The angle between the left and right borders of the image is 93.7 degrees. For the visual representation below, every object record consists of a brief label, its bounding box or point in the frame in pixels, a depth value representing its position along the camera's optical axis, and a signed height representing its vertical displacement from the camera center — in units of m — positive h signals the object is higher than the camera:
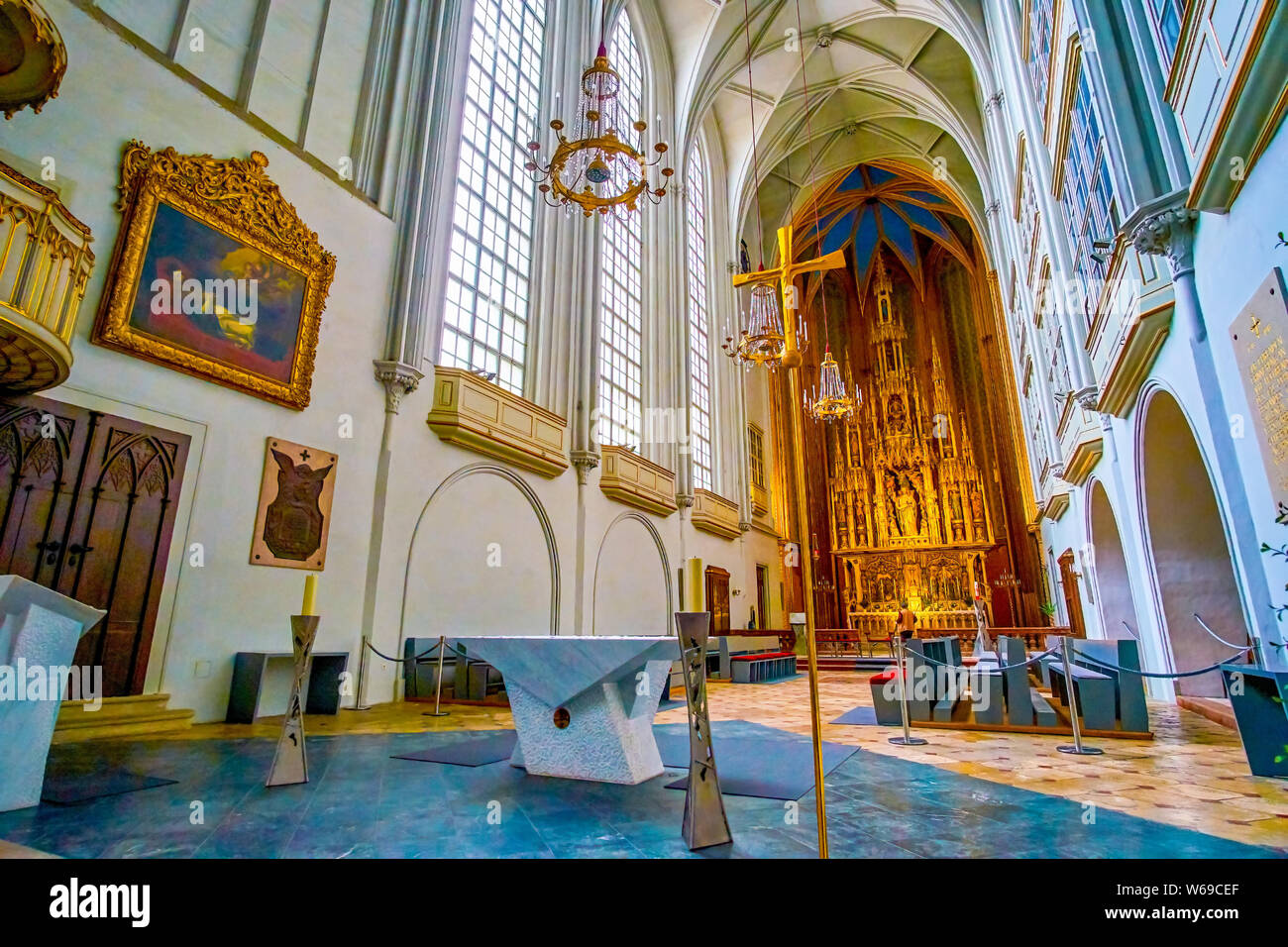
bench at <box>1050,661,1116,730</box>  5.01 -0.61
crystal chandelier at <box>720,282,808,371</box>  9.53 +4.55
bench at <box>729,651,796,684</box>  10.88 -0.78
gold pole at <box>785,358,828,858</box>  1.49 -0.29
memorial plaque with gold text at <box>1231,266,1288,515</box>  3.33 +1.48
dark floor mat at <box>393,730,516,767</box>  4.00 -0.87
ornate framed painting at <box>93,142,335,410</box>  5.77 +3.61
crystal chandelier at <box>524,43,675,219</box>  6.59 +5.27
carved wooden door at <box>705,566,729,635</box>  15.09 +0.69
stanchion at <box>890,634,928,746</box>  4.66 -0.88
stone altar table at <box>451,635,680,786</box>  3.35 -0.44
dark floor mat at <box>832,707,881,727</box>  5.83 -0.91
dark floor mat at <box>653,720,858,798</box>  3.26 -0.86
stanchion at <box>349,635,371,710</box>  6.91 -0.54
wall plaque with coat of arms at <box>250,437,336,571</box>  6.53 +1.29
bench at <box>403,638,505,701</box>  7.41 -0.63
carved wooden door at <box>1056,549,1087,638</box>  13.10 +0.63
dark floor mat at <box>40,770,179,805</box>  3.00 -0.83
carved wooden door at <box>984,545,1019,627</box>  20.81 +1.10
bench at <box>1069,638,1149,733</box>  4.86 -0.52
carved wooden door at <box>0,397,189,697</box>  4.82 +0.93
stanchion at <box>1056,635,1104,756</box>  4.23 -0.74
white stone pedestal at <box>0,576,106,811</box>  2.78 -0.22
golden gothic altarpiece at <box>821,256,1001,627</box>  21.48 +4.80
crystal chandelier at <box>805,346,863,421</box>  13.09 +4.86
